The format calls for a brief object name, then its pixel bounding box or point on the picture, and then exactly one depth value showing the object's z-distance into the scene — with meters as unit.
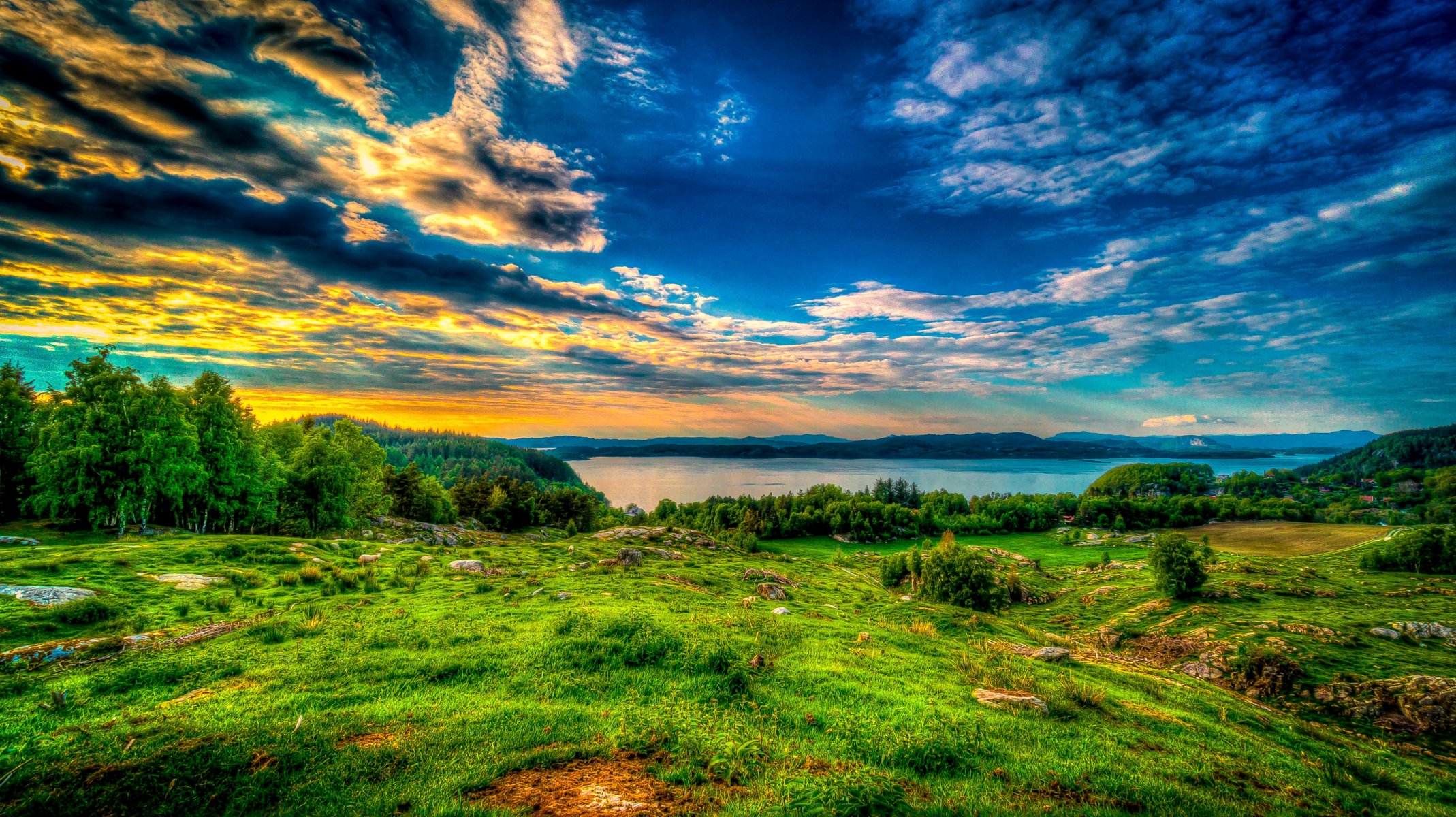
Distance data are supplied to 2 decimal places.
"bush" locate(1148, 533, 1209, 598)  34.16
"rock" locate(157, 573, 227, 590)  16.12
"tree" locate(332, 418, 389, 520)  49.25
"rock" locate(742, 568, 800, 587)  34.92
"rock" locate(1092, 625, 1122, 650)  29.41
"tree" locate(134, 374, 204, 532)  27.91
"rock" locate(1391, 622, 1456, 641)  23.88
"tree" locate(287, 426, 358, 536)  42.41
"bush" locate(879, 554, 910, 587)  56.38
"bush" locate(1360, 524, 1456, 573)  41.69
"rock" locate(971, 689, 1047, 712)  10.63
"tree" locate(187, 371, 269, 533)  33.72
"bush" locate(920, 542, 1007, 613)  35.78
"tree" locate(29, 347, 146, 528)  26.39
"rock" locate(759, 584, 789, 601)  26.91
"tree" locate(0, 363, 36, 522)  32.19
